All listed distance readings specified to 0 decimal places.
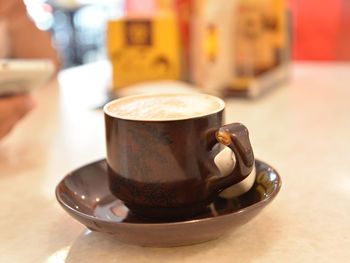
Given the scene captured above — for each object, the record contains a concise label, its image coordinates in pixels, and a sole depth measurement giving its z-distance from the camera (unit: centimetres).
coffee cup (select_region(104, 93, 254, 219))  45
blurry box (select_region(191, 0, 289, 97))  111
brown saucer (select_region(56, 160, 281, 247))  42
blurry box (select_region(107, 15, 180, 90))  113
